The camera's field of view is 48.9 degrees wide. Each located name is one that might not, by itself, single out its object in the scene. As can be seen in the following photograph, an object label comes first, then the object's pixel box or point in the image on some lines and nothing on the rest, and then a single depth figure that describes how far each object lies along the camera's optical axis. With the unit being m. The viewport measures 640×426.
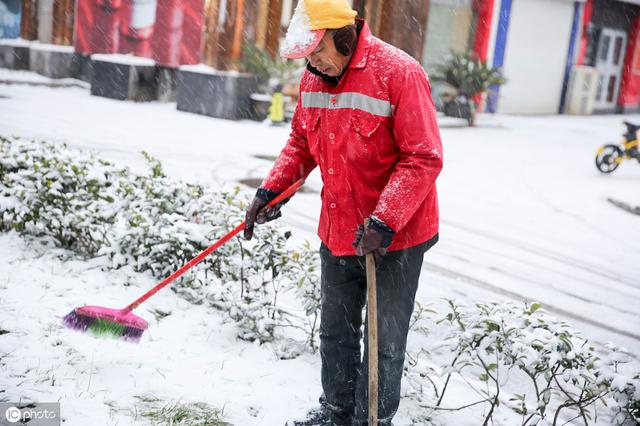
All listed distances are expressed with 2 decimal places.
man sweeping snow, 2.61
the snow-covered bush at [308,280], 3.74
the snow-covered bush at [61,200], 4.70
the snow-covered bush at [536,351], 2.97
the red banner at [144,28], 18.30
